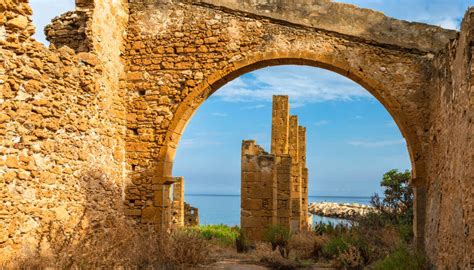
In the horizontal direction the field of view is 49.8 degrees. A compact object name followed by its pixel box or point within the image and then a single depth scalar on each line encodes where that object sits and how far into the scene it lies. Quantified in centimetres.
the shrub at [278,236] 1125
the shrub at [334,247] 962
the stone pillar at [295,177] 1614
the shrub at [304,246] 1053
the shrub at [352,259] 833
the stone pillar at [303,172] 1855
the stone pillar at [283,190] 1388
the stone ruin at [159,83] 645
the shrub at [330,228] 1284
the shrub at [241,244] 1076
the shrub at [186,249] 758
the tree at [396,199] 1336
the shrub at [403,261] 683
